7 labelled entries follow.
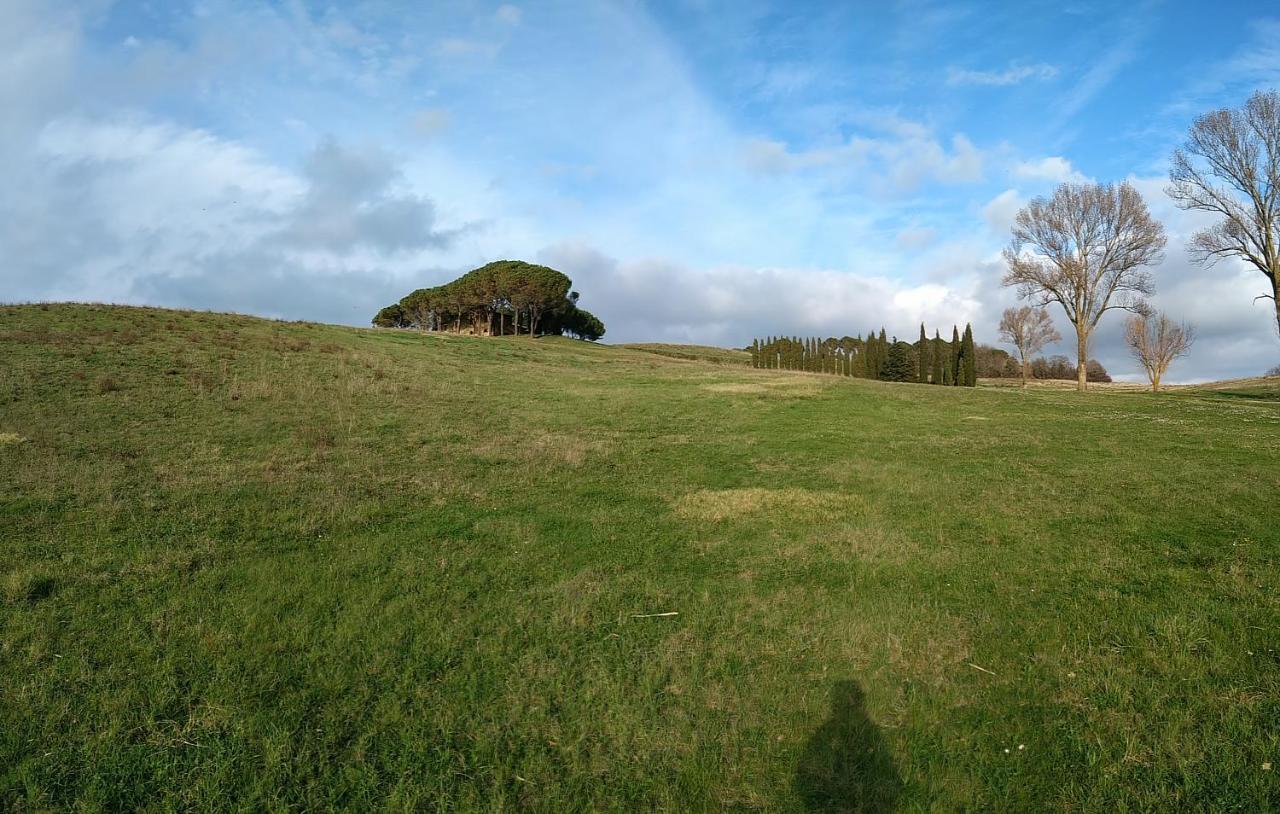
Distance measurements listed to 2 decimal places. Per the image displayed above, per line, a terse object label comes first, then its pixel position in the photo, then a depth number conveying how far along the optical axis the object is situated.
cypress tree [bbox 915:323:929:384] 68.88
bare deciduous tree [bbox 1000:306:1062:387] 86.62
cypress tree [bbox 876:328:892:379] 74.81
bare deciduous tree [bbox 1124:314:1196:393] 76.69
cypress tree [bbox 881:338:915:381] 73.94
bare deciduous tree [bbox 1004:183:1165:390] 46.50
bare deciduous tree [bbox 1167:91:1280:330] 33.53
